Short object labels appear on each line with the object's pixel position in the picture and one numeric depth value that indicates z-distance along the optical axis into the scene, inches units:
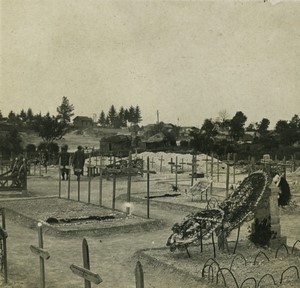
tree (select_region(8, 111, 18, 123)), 3828.7
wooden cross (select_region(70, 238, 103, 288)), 210.5
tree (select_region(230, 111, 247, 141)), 3149.6
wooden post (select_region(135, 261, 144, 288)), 184.7
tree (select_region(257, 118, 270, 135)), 3612.2
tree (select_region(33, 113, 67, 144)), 2832.2
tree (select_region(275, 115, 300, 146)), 2506.2
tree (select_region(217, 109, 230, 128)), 3408.0
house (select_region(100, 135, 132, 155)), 2573.8
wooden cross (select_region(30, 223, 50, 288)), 282.5
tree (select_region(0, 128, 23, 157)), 2111.2
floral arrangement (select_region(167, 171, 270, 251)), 402.3
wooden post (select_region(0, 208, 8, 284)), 316.8
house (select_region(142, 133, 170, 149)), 2690.0
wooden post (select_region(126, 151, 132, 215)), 611.7
